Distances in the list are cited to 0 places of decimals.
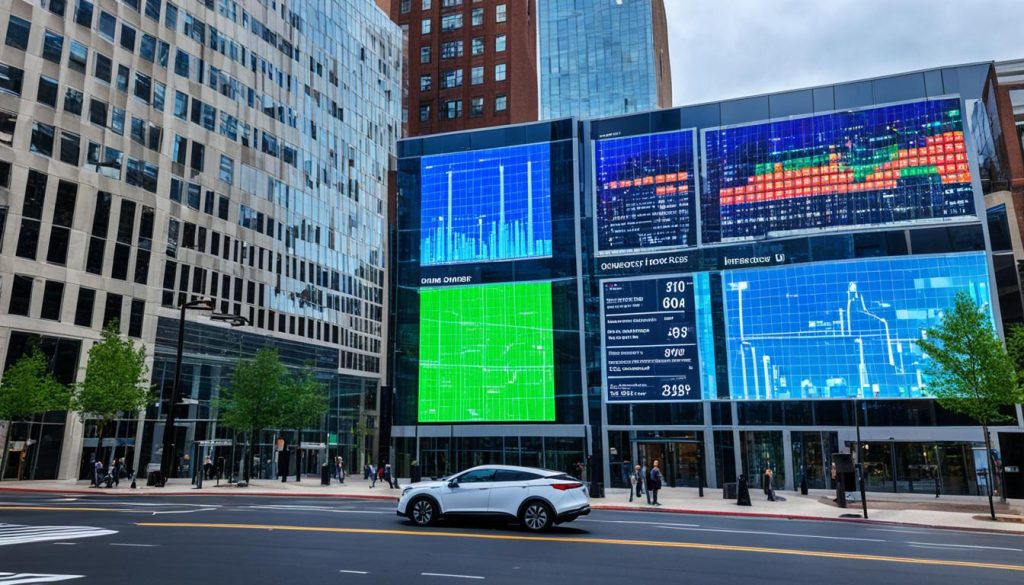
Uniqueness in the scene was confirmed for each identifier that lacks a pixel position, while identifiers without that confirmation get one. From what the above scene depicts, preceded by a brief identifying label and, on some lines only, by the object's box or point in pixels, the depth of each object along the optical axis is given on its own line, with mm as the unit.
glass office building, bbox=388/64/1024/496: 40781
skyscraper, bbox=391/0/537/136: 89688
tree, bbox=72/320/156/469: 39688
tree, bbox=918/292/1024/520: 29250
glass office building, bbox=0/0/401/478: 44375
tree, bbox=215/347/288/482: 45312
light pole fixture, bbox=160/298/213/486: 37906
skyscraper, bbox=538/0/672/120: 133000
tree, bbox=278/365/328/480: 47031
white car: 18219
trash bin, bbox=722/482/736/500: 33969
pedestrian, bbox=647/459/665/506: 29891
